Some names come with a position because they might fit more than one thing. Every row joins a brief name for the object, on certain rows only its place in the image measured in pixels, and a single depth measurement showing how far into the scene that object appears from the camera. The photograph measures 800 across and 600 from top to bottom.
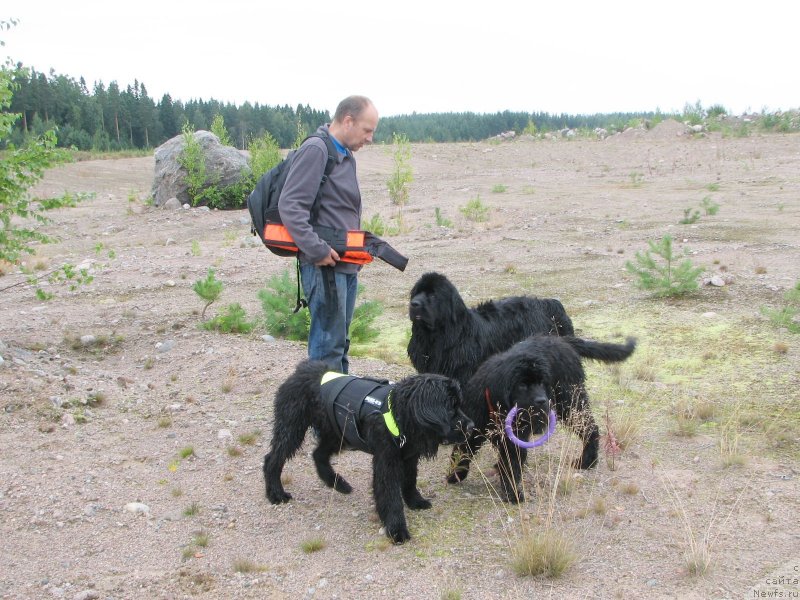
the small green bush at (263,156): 22.67
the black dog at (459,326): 5.66
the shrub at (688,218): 14.69
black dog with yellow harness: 4.23
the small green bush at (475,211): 17.42
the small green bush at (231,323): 8.51
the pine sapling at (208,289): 8.84
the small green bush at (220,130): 25.56
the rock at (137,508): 4.63
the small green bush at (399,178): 20.89
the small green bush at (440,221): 16.89
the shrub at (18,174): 6.63
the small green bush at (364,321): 8.23
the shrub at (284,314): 8.39
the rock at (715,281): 9.81
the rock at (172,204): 21.61
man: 4.98
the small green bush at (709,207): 15.58
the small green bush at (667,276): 9.34
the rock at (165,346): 8.00
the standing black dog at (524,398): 4.62
